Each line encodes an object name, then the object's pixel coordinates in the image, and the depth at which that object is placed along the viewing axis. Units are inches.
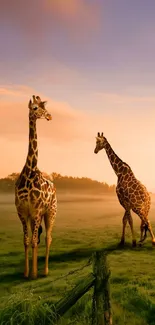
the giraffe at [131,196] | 562.6
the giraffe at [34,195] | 383.6
